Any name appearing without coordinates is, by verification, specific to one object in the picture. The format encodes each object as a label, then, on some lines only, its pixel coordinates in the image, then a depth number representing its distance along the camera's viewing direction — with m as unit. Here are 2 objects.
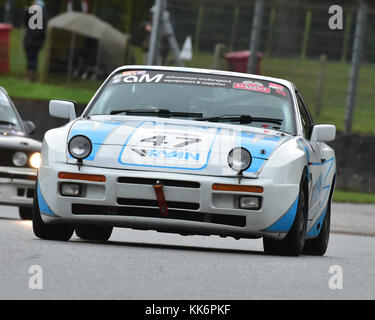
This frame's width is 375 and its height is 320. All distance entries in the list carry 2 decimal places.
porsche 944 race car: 17.91
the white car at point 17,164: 27.12
